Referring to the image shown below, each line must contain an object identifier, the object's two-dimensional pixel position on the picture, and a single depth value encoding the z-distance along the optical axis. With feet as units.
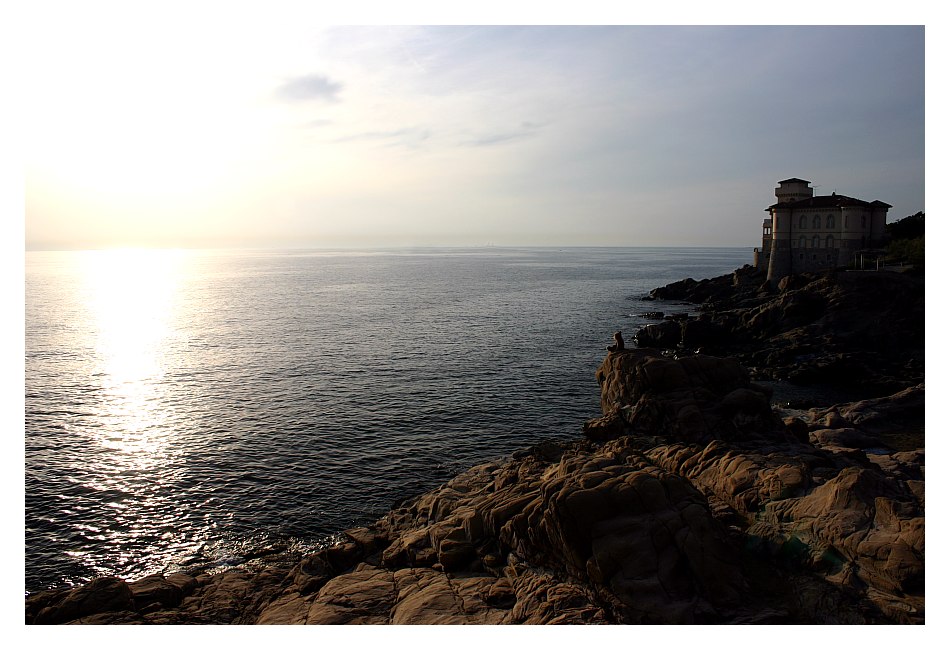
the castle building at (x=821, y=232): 306.76
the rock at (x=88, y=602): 59.98
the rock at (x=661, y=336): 220.84
